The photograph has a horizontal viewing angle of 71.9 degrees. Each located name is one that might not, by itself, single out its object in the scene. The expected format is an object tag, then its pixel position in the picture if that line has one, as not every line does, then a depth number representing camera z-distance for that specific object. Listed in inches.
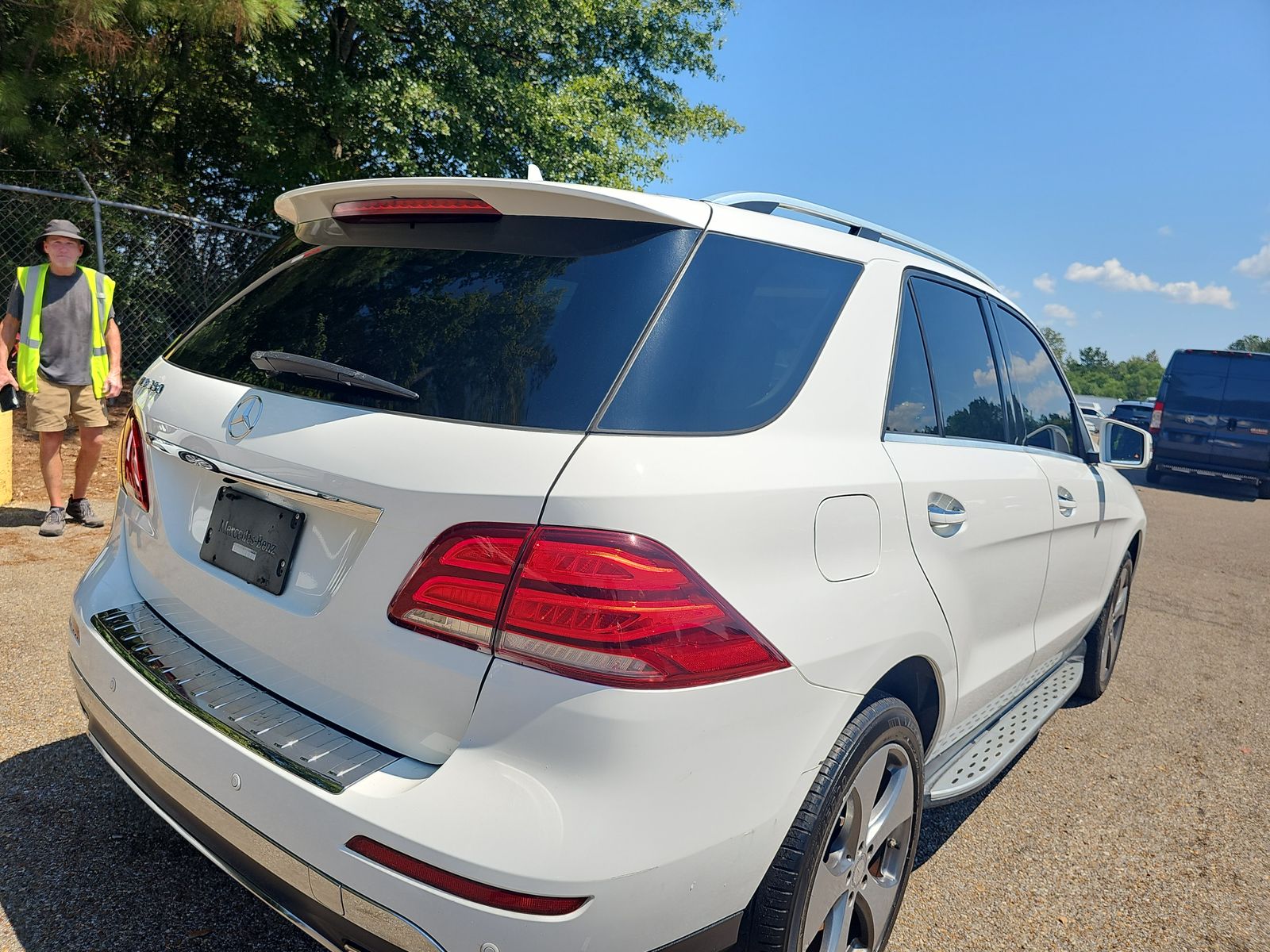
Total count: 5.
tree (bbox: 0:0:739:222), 412.5
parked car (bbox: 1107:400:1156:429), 921.5
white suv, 58.2
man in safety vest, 214.1
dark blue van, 558.6
